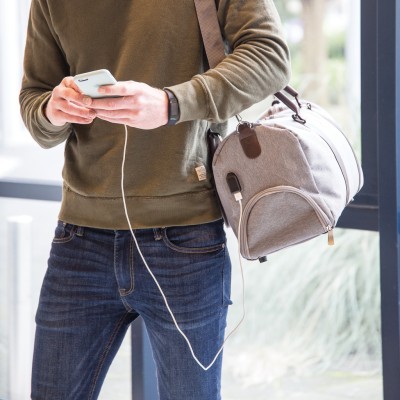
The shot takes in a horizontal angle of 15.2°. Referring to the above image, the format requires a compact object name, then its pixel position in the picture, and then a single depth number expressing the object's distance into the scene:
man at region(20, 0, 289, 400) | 2.89
